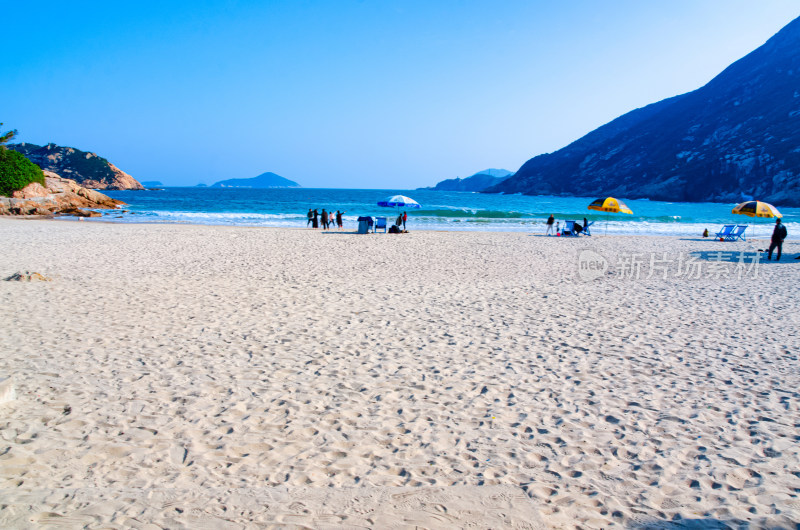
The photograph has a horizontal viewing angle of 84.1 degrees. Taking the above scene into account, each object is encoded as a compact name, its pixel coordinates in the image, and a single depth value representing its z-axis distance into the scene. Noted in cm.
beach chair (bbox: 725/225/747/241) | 2361
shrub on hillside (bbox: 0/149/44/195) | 3525
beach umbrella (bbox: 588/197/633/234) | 2231
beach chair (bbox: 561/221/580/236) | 2577
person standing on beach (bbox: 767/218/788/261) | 1531
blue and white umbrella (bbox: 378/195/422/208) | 2481
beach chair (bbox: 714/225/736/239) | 2428
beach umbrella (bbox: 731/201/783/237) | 1658
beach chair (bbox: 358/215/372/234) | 2433
